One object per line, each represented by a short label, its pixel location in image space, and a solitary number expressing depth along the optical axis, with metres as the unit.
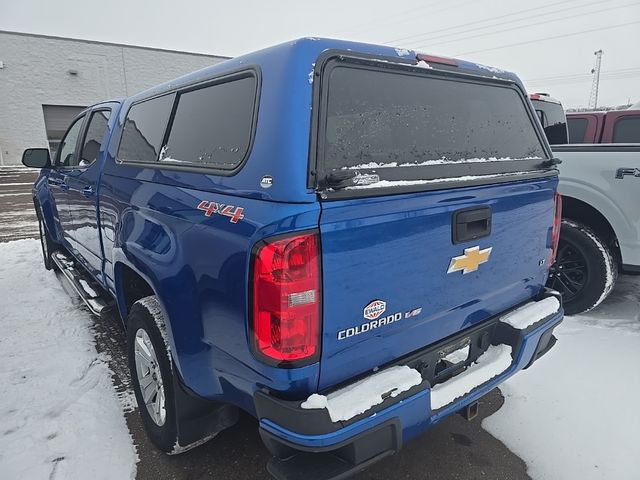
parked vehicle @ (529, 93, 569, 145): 5.10
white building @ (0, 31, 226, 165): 25.56
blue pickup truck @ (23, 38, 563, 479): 1.52
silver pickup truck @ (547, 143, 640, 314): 3.72
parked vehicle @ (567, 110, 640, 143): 6.02
